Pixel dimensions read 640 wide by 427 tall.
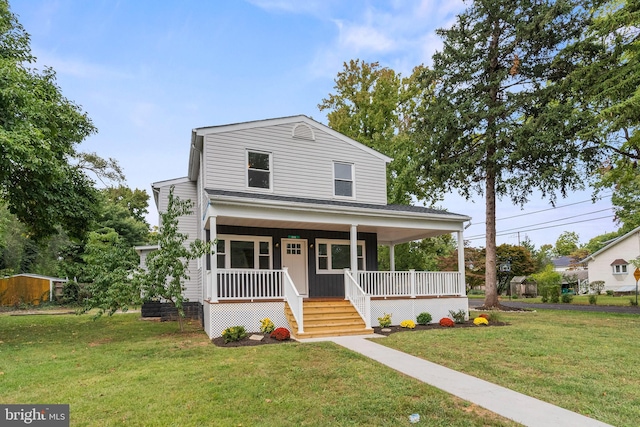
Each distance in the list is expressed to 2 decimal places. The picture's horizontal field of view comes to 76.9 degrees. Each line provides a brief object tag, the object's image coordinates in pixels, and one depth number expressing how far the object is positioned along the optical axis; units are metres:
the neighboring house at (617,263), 33.88
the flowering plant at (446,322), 11.88
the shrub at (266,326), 10.40
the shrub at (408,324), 11.68
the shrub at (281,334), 9.67
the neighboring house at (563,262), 52.54
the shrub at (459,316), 12.63
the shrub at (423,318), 12.16
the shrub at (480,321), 12.11
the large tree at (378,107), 23.80
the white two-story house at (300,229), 10.73
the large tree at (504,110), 17.25
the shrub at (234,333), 9.34
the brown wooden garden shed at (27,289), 23.39
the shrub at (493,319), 12.63
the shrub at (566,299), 23.57
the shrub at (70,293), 24.33
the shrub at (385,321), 11.68
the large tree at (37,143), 9.62
